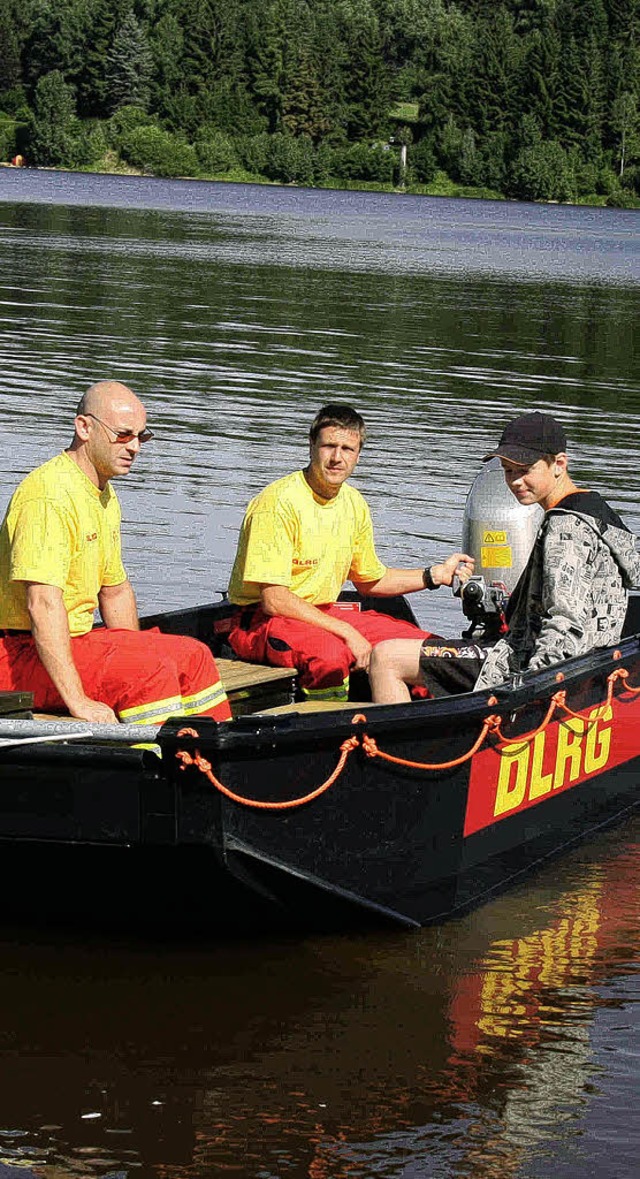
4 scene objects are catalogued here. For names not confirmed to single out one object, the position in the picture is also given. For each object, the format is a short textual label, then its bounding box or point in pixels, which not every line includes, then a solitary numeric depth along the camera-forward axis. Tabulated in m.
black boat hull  10.51
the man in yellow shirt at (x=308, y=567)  13.69
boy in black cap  12.63
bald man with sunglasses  11.26
